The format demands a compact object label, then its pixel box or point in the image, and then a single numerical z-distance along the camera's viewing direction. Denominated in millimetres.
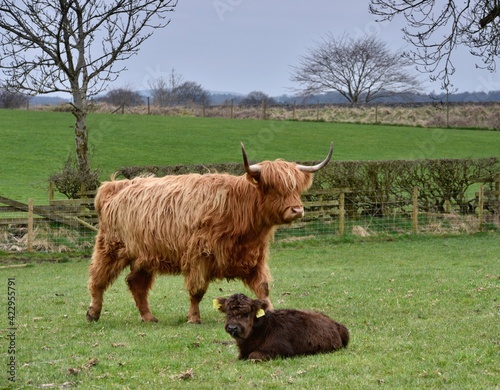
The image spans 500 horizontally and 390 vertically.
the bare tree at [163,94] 80812
